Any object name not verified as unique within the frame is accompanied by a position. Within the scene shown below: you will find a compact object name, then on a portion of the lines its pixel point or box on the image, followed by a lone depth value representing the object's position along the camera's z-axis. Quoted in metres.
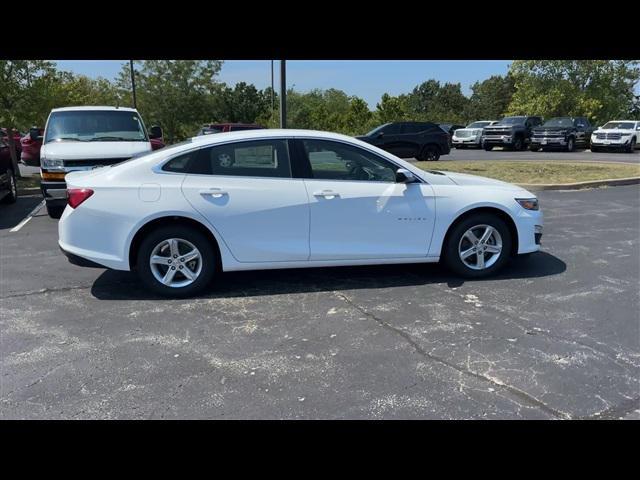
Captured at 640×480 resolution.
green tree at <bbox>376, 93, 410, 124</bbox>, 33.28
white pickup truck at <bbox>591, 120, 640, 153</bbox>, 24.52
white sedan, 4.45
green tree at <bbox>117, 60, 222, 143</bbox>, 32.62
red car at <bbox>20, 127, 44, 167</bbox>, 16.75
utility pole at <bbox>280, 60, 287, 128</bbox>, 11.35
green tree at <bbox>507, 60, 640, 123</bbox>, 33.19
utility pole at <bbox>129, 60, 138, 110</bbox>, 27.47
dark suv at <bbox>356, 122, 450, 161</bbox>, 18.48
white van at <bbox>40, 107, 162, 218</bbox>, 7.64
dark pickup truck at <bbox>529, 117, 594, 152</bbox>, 24.36
